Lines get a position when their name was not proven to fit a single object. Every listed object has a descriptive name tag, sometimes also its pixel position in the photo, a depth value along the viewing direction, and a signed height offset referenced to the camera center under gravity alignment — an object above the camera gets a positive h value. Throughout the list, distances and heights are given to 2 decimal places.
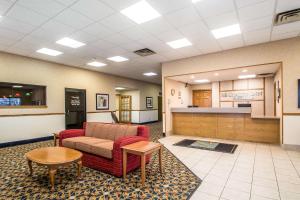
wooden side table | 2.66 -0.85
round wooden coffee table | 2.52 -0.97
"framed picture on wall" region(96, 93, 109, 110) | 8.44 -0.03
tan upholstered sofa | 3.00 -0.94
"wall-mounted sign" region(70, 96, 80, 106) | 7.50 +0.01
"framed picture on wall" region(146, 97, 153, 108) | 12.07 -0.12
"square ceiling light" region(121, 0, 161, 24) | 2.98 +1.74
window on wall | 5.38 +0.22
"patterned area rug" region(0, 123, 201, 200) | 2.37 -1.39
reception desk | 5.30 -0.89
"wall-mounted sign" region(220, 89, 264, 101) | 8.17 +0.27
